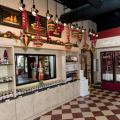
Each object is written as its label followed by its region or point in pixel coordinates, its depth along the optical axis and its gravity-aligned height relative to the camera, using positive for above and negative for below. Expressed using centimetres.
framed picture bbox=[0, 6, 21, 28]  261 +103
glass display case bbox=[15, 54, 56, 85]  298 -17
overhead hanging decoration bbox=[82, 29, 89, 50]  503 +72
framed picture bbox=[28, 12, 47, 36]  314 +102
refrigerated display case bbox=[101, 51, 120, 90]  522 -42
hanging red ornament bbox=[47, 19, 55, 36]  309 +94
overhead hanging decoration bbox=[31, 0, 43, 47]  291 +60
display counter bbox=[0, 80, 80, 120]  244 -98
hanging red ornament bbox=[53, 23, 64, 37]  359 +98
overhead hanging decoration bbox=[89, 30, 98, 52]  524 +101
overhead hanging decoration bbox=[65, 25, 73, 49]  388 +89
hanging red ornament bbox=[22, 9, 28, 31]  261 +91
